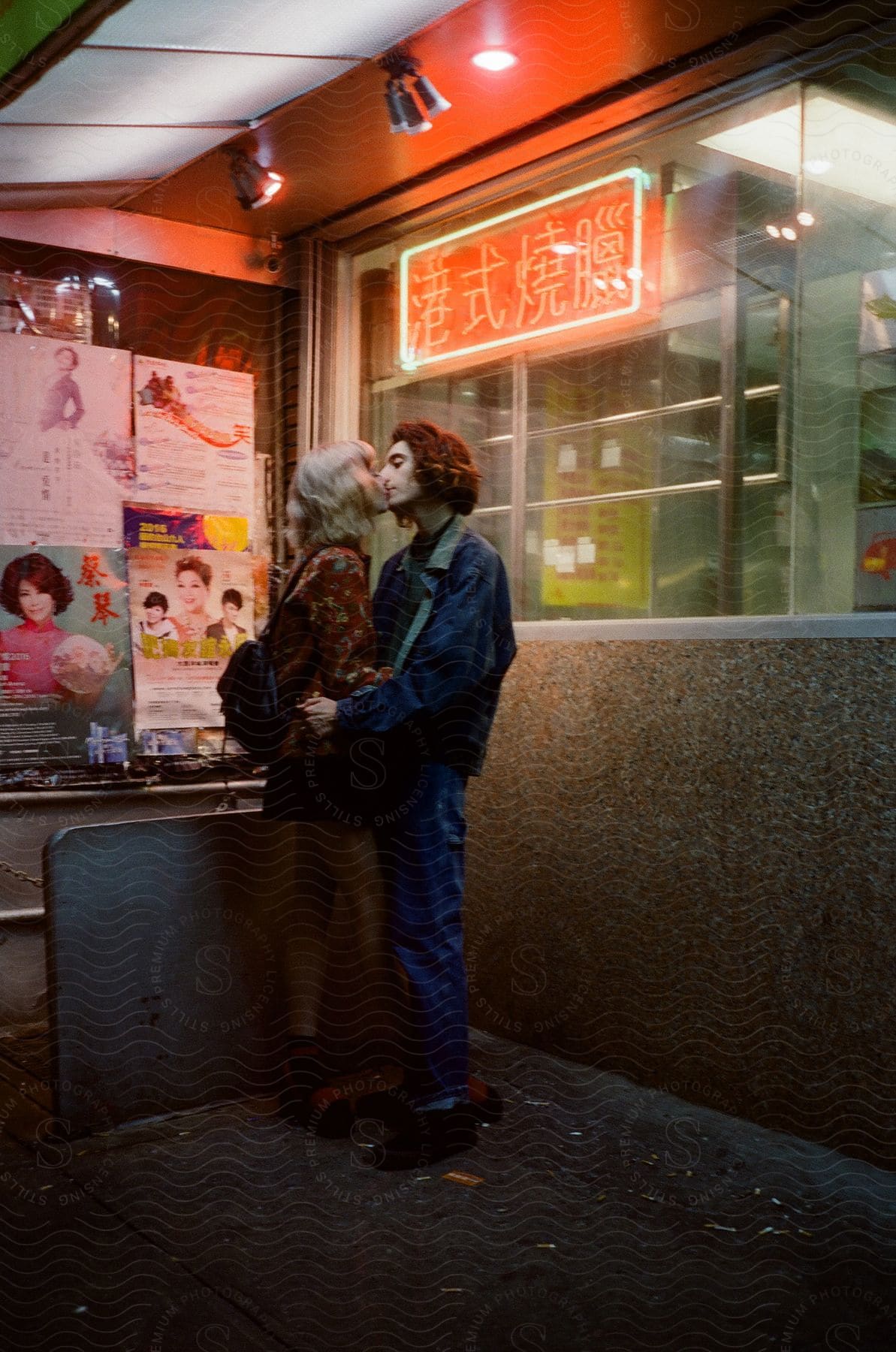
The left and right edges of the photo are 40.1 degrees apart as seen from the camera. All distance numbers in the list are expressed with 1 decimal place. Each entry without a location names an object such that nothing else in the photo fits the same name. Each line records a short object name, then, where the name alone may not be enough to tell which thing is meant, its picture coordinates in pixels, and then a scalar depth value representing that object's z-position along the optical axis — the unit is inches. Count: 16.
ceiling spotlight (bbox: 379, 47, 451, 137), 146.7
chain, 175.3
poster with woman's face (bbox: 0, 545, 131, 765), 177.5
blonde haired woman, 137.7
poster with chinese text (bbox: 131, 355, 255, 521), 191.6
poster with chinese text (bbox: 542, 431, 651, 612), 161.8
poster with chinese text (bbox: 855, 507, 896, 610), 131.9
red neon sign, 161.0
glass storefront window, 136.9
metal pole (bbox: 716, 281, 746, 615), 149.1
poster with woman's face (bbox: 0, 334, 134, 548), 177.8
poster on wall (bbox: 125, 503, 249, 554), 190.2
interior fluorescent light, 133.2
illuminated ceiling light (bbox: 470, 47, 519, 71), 144.5
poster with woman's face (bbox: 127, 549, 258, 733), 190.9
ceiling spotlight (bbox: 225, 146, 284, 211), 176.1
